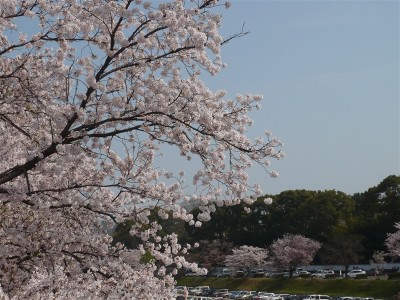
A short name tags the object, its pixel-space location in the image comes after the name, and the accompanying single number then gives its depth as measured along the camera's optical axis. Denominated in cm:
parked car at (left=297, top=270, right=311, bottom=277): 5209
